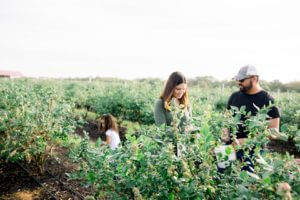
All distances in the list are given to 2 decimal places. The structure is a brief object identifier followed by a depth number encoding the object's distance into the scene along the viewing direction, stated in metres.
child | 5.44
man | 3.44
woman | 3.46
